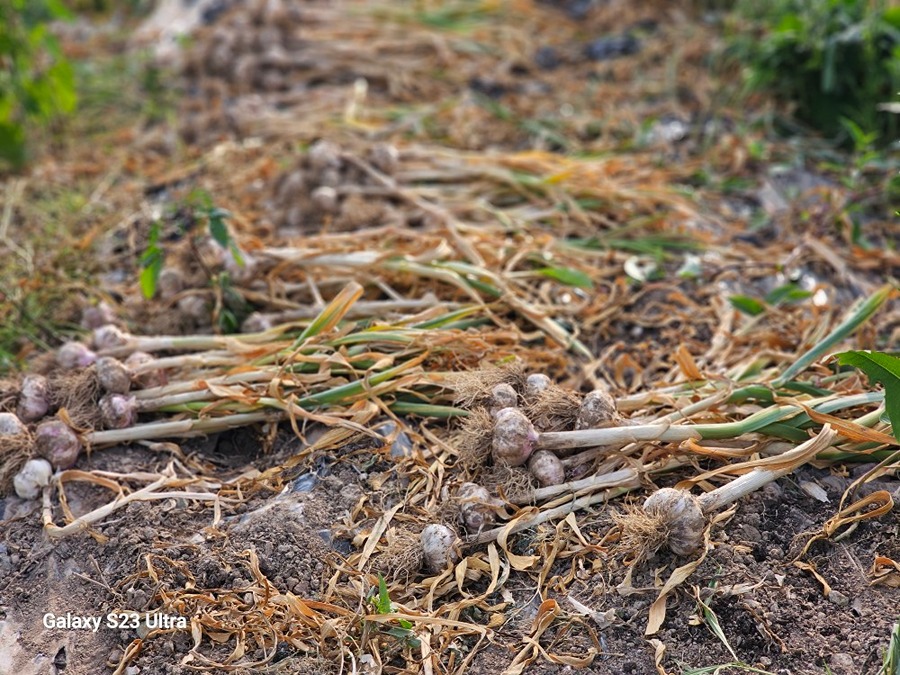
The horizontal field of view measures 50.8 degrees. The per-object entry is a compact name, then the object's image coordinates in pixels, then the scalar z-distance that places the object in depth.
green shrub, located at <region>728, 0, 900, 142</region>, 3.89
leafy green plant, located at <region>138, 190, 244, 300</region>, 2.83
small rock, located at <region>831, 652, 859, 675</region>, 1.91
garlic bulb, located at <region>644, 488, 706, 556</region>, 2.07
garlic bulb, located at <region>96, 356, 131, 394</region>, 2.60
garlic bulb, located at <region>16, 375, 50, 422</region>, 2.59
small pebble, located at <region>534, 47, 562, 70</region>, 5.08
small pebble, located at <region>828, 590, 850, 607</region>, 2.04
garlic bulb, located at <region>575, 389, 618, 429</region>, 2.31
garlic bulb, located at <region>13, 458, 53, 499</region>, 2.45
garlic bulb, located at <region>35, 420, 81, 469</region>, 2.49
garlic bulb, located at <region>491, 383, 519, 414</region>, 2.36
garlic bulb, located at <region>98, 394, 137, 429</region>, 2.58
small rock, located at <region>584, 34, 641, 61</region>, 5.07
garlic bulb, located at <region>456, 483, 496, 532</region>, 2.23
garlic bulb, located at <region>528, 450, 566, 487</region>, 2.28
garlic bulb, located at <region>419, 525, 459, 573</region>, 2.18
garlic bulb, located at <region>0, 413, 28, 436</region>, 2.51
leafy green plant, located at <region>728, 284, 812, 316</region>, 3.01
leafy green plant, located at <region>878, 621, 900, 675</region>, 1.82
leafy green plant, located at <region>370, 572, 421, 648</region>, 1.99
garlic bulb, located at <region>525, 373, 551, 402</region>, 2.40
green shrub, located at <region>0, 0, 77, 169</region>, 4.18
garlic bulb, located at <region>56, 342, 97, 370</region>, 2.72
